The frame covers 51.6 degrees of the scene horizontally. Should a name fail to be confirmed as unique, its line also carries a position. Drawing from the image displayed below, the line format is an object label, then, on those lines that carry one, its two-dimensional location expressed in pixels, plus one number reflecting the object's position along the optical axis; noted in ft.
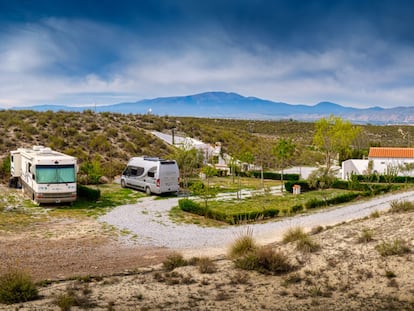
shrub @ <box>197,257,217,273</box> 32.89
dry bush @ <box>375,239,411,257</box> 34.37
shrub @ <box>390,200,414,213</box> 50.47
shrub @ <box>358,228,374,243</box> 38.58
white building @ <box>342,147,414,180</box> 112.37
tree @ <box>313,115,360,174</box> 153.89
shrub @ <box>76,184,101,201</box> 69.10
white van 73.92
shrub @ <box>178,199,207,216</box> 59.82
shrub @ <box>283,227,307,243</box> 40.65
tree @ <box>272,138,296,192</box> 94.07
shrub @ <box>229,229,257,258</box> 36.59
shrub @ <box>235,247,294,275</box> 33.22
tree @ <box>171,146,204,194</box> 93.09
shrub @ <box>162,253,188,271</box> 34.67
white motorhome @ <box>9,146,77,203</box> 60.13
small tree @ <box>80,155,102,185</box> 81.00
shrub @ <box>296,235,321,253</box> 37.19
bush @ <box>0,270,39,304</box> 26.27
